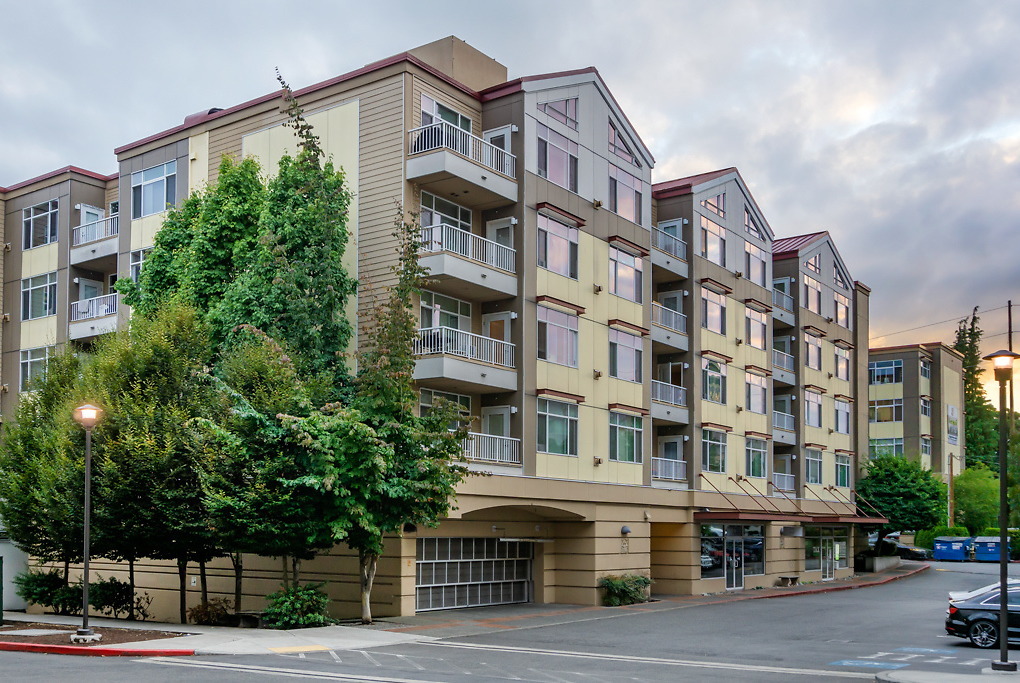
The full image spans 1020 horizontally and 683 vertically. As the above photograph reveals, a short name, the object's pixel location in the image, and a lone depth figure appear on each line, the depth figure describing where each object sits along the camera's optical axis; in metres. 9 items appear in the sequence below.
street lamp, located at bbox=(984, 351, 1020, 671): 19.36
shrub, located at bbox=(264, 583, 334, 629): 26.09
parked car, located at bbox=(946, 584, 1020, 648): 24.88
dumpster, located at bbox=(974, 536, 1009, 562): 72.00
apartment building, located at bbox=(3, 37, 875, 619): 32.19
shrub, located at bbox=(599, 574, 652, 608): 36.28
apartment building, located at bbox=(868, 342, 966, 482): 80.25
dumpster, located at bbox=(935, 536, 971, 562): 73.38
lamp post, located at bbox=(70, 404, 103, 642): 22.12
